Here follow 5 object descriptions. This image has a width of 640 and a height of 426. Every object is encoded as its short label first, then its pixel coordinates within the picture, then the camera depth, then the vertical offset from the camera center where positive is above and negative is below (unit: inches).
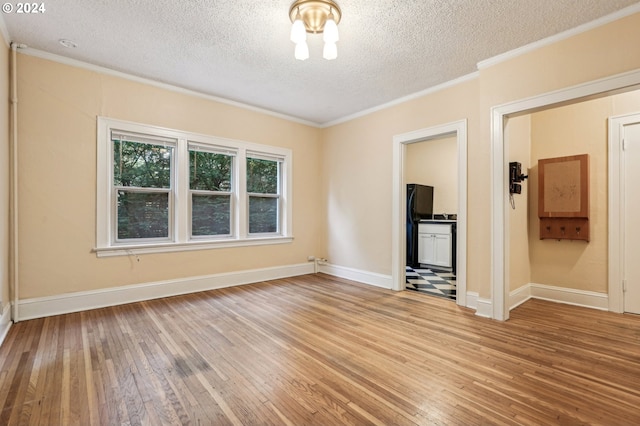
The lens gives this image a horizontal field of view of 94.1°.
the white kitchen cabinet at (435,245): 227.3 -25.4
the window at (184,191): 142.3 +12.2
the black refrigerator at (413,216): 248.2 -3.0
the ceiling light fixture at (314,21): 90.7 +61.4
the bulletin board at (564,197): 140.2 +7.2
